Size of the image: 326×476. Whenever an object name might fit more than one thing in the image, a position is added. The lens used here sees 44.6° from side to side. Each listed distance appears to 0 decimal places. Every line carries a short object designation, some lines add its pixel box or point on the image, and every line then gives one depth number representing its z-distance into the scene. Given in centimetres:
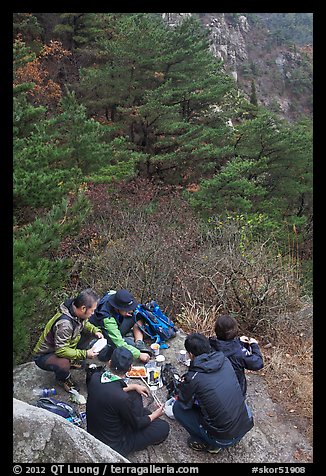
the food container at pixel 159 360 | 464
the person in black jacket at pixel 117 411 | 313
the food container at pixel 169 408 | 391
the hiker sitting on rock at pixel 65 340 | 389
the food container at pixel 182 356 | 476
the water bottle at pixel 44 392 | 411
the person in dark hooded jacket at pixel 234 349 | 366
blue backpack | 501
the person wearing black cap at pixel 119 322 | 445
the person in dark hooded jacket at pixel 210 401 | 324
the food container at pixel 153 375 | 433
